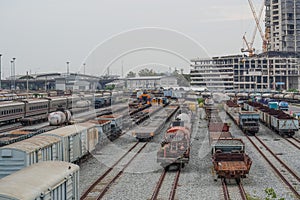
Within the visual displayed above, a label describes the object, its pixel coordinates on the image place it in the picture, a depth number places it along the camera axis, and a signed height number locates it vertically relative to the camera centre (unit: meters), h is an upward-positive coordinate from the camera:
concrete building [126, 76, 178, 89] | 189.00 +4.21
